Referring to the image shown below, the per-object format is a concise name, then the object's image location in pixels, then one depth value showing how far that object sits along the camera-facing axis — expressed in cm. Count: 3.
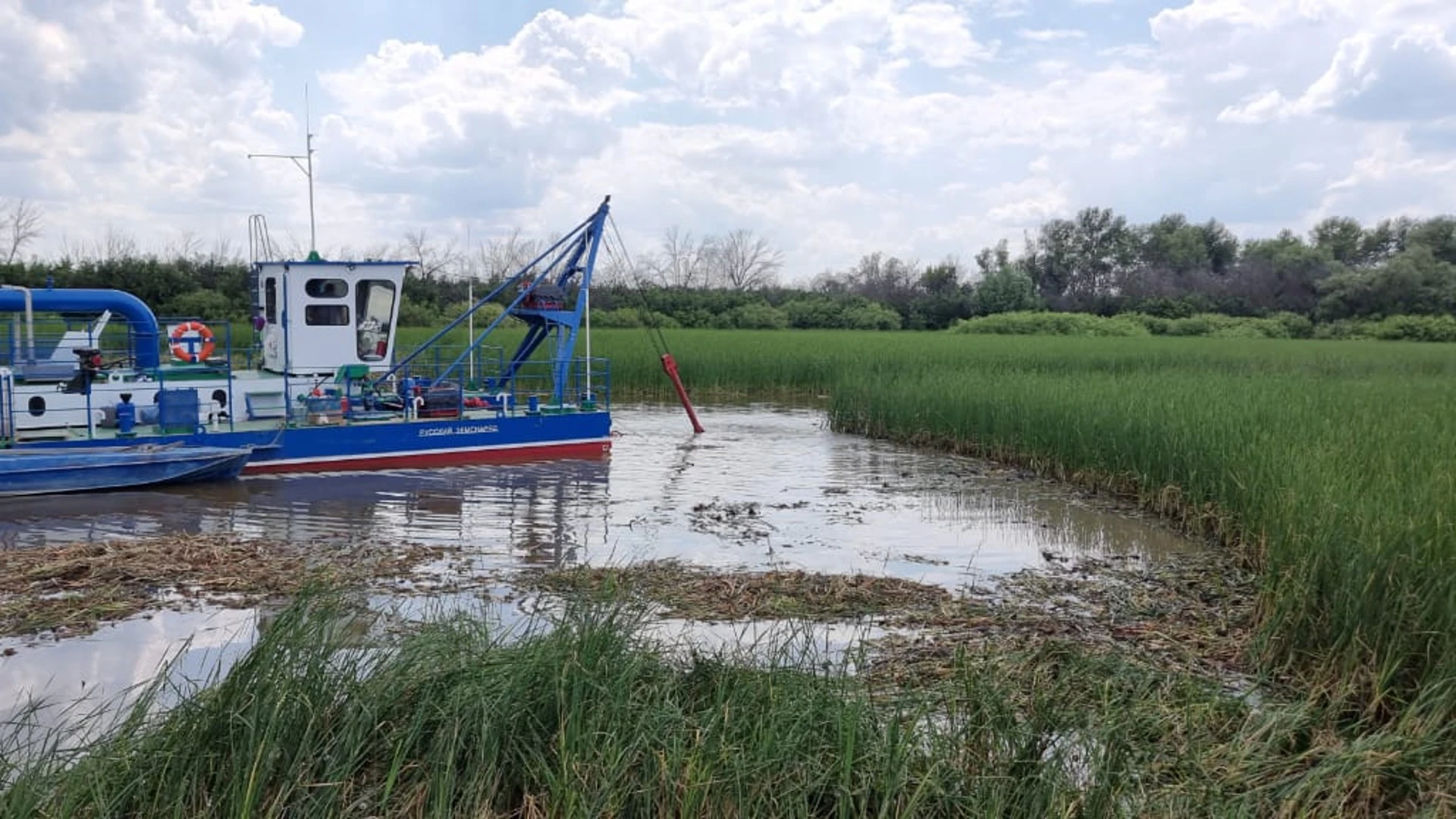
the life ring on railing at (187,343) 1466
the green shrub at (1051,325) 4584
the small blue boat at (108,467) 1158
